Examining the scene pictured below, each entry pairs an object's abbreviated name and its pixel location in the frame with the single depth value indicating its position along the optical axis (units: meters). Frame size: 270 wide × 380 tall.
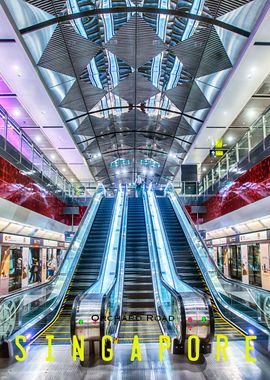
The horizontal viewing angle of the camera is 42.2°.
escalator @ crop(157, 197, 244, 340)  6.44
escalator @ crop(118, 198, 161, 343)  6.36
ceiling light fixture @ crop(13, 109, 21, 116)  15.38
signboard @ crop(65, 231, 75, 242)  16.26
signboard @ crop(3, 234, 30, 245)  11.43
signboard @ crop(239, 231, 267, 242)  11.34
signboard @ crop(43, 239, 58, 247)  16.02
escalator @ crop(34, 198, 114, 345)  6.29
